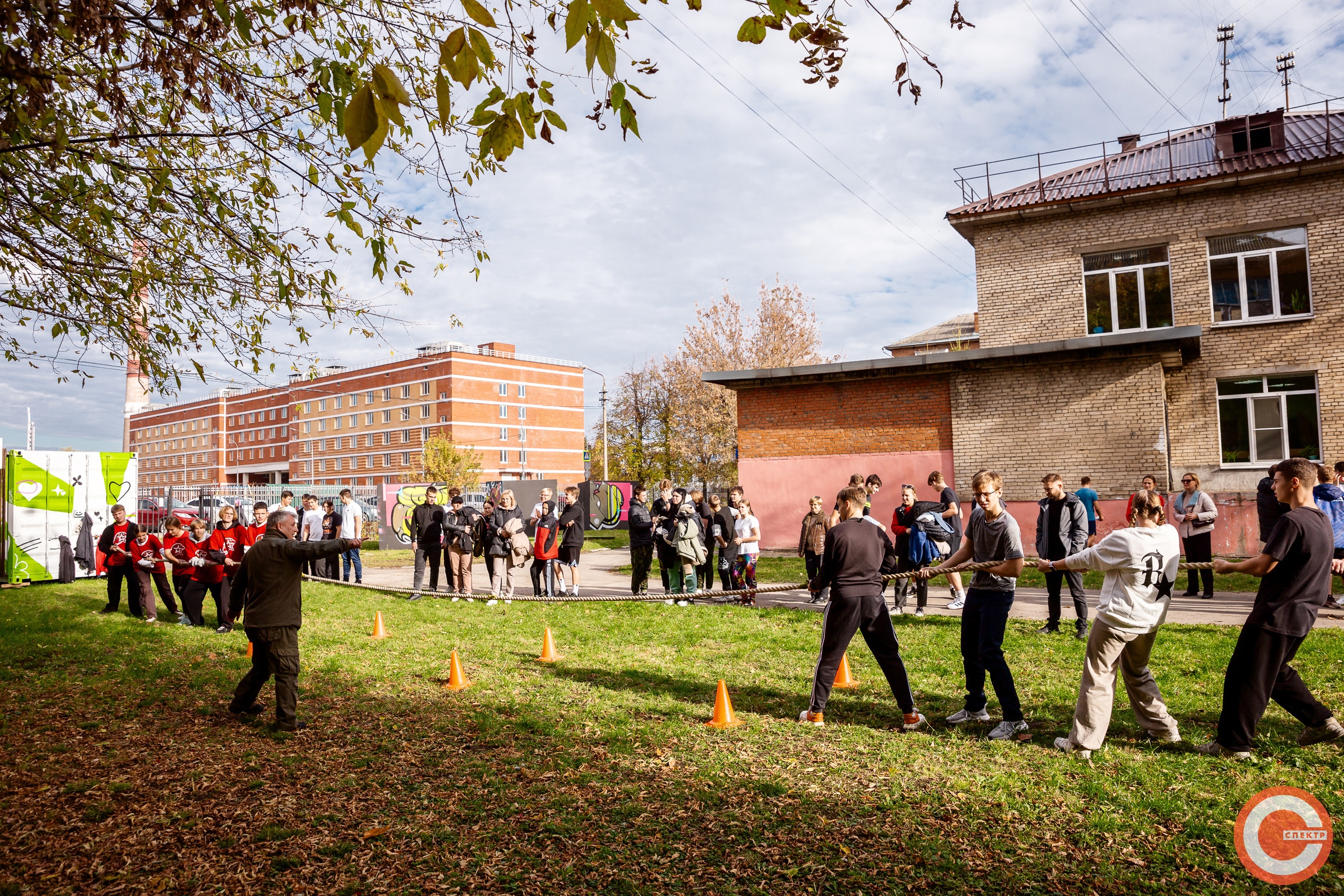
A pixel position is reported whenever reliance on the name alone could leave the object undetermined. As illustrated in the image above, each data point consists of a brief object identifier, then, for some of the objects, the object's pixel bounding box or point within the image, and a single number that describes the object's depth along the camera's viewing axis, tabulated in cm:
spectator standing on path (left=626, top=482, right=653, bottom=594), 1378
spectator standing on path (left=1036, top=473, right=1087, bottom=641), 975
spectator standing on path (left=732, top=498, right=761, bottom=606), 1332
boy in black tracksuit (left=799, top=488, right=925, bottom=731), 645
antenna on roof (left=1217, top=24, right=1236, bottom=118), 2439
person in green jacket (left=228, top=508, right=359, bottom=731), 671
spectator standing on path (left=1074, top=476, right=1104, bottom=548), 1220
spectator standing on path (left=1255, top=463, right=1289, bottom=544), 1045
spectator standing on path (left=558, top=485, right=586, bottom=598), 1420
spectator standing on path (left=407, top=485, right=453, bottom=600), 1421
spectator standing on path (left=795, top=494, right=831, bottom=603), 1257
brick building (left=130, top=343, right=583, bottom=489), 7856
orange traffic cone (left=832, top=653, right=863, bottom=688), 791
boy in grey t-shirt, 613
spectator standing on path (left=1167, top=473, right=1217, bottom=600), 1228
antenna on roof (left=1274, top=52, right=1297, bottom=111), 2305
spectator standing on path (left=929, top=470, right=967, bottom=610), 1142
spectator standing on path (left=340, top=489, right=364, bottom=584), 1596
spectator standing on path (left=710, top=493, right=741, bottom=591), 1363
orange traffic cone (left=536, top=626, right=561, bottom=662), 923
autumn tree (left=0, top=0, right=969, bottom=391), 299
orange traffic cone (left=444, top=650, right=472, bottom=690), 804
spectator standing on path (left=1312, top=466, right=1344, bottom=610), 1012
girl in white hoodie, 554
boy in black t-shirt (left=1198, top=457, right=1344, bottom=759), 535
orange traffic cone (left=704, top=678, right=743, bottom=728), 658
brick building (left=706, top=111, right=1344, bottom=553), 1808
